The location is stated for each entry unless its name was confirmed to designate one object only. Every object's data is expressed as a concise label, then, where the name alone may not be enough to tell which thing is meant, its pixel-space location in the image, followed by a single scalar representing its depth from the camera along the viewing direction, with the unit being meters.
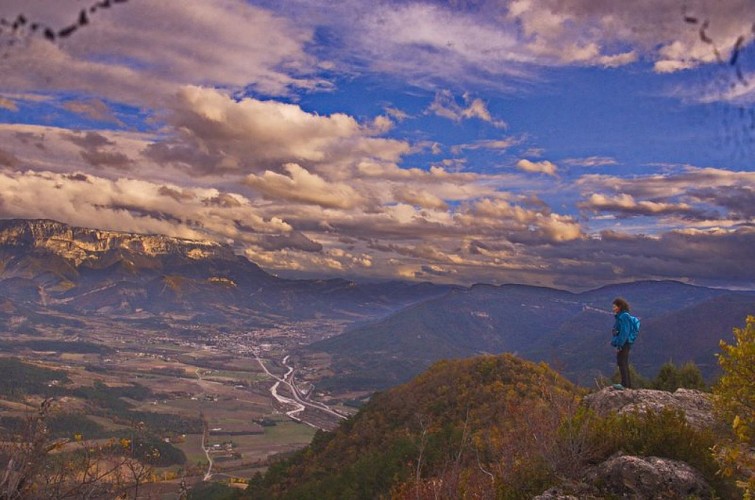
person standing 19.41
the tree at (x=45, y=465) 7.98
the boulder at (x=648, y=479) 10.96
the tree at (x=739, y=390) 10.05
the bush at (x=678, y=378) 34.00
